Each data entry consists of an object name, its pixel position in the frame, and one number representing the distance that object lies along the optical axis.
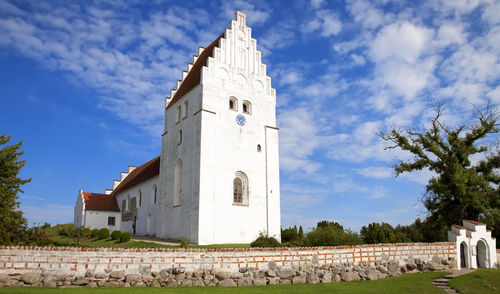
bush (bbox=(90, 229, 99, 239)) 32.47
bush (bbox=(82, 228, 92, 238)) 30.97
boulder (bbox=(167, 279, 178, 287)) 11.95
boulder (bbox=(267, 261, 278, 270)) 13.15
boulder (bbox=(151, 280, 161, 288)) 11.83
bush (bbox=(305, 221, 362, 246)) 18.48
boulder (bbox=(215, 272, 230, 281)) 12.41
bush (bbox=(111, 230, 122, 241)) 28.94
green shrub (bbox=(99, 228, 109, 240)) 32.16
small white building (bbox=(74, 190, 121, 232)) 40.85
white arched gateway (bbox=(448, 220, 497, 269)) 16.25
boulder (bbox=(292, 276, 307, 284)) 13.07
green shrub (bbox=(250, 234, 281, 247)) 20.46
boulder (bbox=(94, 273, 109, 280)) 11.52
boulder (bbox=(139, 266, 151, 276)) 11.95
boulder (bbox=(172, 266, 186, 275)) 12.16
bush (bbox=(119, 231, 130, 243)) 27.97
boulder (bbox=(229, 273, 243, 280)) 12.62
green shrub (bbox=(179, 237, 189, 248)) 21.79
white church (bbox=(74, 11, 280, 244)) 28.03
